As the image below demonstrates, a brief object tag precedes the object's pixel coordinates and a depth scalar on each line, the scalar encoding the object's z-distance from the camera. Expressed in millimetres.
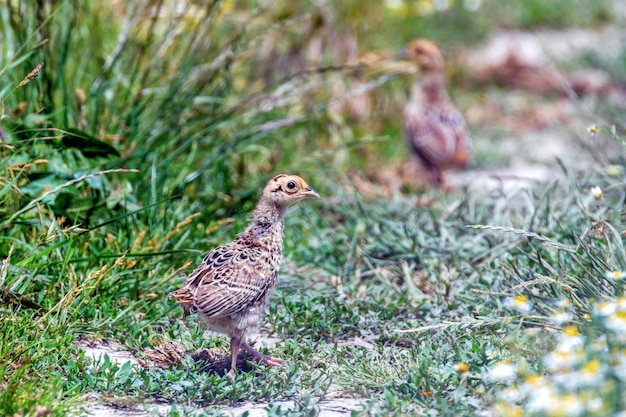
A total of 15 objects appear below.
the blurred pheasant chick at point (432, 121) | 16109
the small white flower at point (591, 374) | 5617
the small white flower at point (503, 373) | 6215
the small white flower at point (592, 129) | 9388
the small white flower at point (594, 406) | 5434
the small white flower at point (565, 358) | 5934
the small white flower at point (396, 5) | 17969
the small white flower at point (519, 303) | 6837
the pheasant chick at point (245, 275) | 8375
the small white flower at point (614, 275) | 7319
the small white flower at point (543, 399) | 5641
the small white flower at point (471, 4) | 23611
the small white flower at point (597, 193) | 8695
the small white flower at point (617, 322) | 5984
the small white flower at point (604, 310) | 6167
